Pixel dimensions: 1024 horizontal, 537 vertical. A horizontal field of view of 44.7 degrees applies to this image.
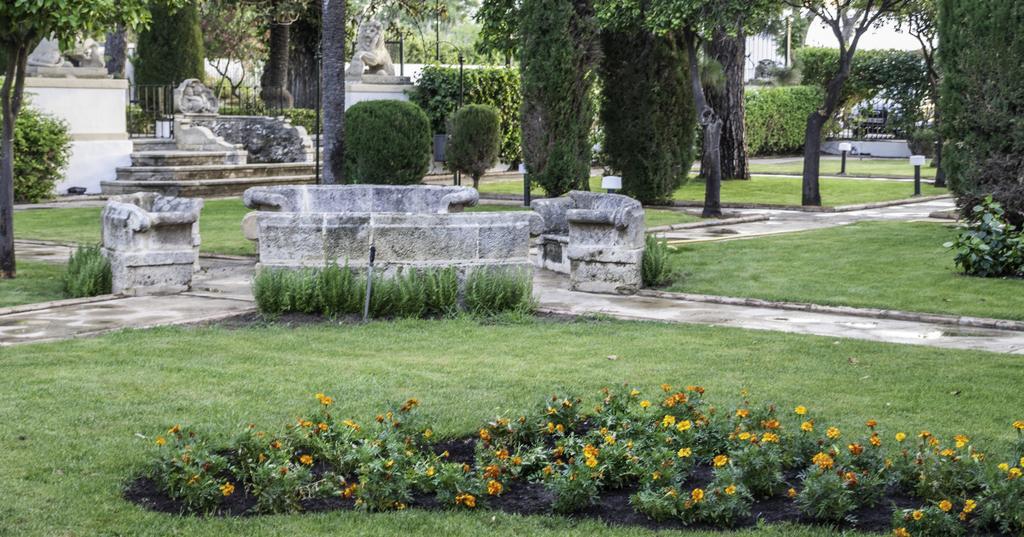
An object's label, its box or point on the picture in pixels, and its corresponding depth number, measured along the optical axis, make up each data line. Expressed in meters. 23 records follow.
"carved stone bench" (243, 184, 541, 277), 10.54
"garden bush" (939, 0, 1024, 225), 13.77
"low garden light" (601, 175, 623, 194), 16.06
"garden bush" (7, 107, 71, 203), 21.06
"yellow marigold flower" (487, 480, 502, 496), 5.52
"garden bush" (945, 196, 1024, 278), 12.35
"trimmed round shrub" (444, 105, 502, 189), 22.33
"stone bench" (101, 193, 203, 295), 11.38
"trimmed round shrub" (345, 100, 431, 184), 18.62
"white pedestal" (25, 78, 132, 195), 22.78
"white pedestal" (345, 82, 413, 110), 26.16
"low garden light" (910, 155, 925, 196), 23.77
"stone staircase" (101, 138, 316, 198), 23.06
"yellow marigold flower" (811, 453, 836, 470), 5.38
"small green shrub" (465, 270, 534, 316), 10.35
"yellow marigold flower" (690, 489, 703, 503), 5.24
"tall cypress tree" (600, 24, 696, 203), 21.36
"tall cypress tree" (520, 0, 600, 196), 19.16
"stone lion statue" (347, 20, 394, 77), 26.38
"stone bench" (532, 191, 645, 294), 11.77
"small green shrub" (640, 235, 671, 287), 12.19
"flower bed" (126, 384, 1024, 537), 5.29
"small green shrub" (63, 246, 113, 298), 11.41
